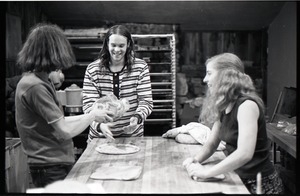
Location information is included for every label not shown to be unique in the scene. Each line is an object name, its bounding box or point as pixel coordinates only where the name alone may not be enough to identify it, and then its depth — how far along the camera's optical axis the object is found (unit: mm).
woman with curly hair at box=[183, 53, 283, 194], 1741
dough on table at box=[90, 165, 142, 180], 1709
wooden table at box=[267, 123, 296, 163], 2311
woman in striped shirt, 2396
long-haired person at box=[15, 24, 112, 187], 1707
